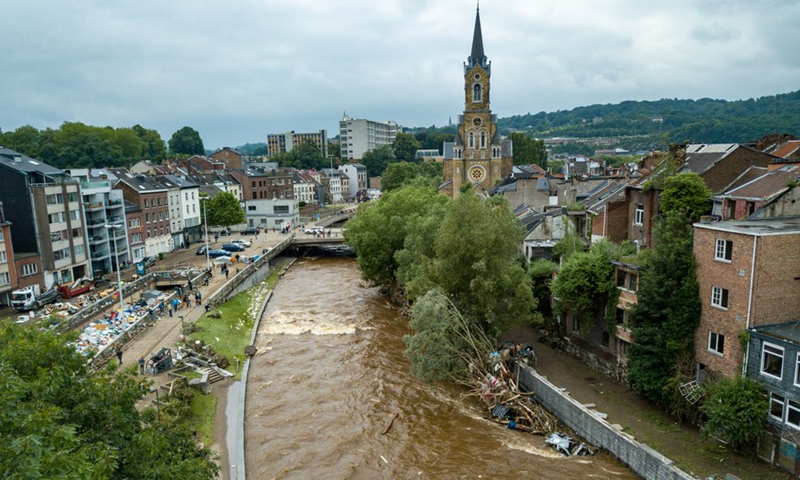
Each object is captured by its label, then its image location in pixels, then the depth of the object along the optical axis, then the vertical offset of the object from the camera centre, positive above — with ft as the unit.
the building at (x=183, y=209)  239.71 -15.11
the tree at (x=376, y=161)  581.53 +10.91
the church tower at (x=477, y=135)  280.10 +17.22
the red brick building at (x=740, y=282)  69.51 -15.62
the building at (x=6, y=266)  139.54 -21.91
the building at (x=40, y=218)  154.30 -11.06
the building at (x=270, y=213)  311.27 -22.45
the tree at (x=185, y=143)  554.75 +33.65
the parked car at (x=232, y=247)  228.43 -30.06
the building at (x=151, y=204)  215.92 -11.21
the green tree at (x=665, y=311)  78.74 -21.52
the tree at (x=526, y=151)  418.37 +12.66
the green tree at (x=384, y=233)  171.83 -19.75
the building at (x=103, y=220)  180.14 -14.48
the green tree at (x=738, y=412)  66.03 -30.21
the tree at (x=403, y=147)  634.02 +27.14
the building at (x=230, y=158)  432.66 +13.66
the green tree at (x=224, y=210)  271.90 -17.33
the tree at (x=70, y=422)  29.35 -17.31
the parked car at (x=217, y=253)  215.65 -30.79
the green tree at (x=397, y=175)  425.36 -3.32
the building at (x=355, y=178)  522.88 -5.98
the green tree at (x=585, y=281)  96.07 -20.49
